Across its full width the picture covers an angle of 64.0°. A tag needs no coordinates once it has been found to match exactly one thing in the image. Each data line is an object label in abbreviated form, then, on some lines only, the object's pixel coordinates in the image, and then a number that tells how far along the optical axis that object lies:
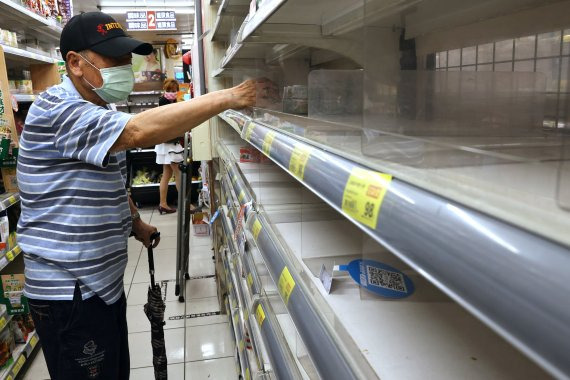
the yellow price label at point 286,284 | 0.93
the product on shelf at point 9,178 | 2.80
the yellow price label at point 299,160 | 0.81
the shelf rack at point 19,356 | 2.53
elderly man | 1.48
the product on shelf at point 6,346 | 2.56
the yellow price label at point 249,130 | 1.50
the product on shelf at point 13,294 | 2.59
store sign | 7.77
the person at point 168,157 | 6.43
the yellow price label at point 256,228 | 1.33
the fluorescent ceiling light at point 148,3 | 8.88
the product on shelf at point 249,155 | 2.42
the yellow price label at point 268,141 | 1.15
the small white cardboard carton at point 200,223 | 5.09
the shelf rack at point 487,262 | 0.28
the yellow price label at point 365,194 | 0.51
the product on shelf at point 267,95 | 1.77
